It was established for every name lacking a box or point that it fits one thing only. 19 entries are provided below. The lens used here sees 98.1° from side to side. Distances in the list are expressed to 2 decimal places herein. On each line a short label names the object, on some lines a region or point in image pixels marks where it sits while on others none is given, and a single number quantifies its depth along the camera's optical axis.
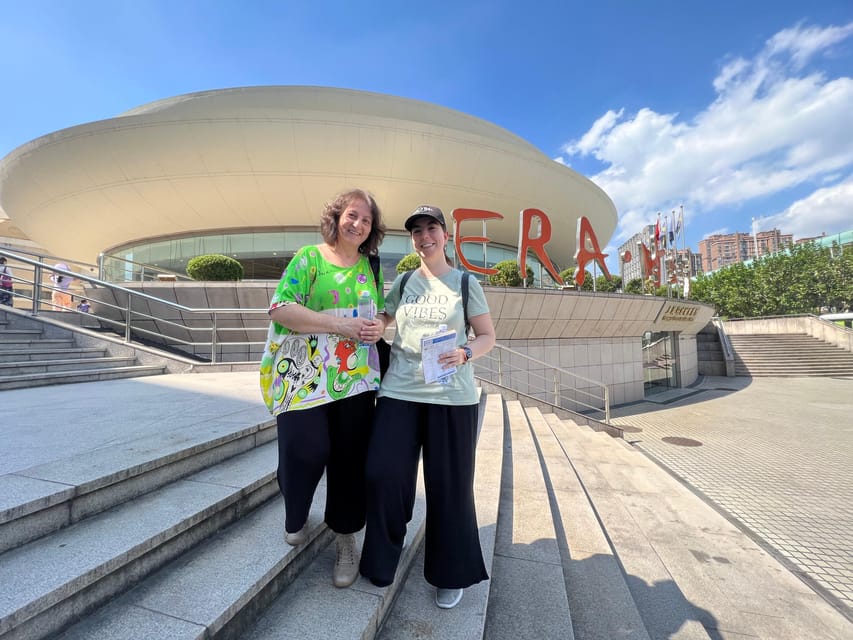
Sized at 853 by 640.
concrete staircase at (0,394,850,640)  1.30
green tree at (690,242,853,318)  30.62
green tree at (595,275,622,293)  14.05
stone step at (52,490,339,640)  1.23
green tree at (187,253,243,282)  9.02
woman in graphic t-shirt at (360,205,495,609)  1.57
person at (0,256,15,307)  7.70
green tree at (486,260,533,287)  9.95
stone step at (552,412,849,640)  2.37
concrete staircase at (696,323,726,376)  20.59
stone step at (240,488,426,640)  1.40
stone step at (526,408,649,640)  2.05
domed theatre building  12.40
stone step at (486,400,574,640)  1.86
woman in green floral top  1.54
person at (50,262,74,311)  9.02
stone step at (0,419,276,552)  1.45
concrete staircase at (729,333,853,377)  18.31
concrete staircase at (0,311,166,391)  4.72
